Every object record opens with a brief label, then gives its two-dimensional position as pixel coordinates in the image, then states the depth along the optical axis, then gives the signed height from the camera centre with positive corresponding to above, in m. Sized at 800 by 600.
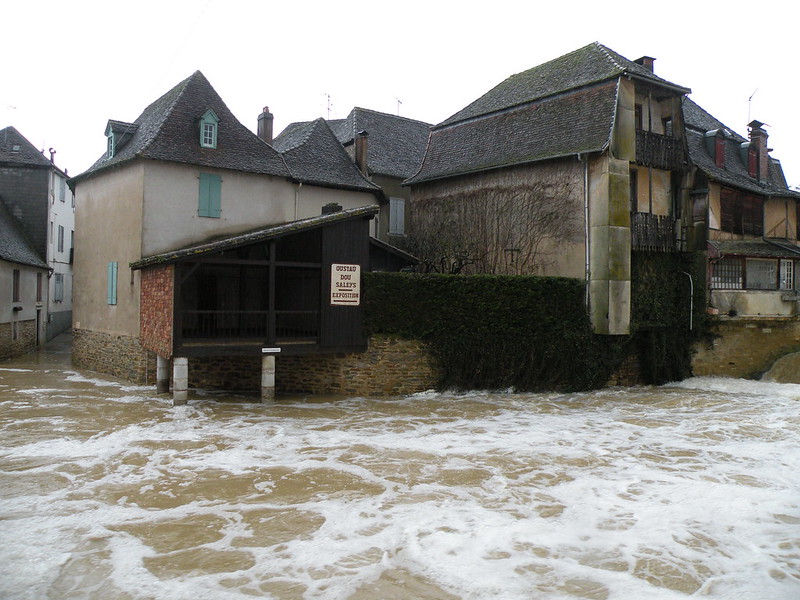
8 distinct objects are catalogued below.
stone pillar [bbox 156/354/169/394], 15.12 -1.83
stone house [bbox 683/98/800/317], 19.41 +2.97
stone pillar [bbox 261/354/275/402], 14.29 -1.72
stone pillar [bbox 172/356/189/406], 13.40 -1.71
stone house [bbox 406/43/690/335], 16.94 +3.84
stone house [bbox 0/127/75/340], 24.64 +4.08
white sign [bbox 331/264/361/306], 14.88 +0.45
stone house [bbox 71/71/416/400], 14.03 +1.52
